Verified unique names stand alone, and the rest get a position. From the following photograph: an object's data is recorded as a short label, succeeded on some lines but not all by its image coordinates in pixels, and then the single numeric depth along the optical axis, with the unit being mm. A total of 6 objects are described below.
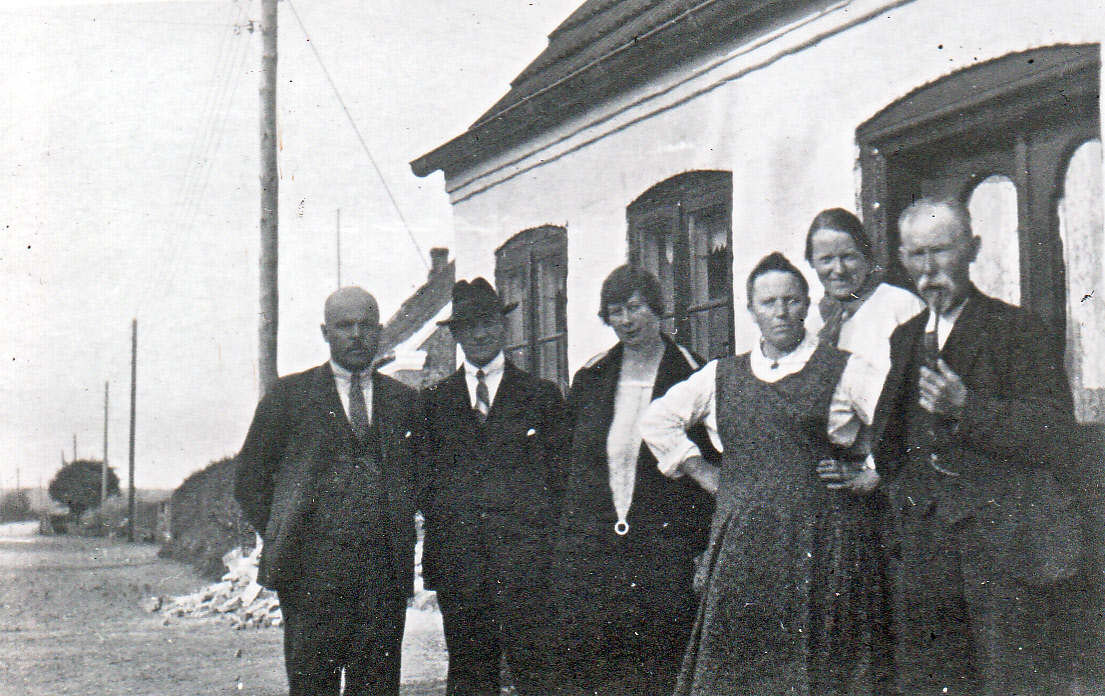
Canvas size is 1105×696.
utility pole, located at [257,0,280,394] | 9531
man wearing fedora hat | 4062
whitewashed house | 3518
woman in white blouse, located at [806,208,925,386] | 3465
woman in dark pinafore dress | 3113
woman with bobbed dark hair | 3580
